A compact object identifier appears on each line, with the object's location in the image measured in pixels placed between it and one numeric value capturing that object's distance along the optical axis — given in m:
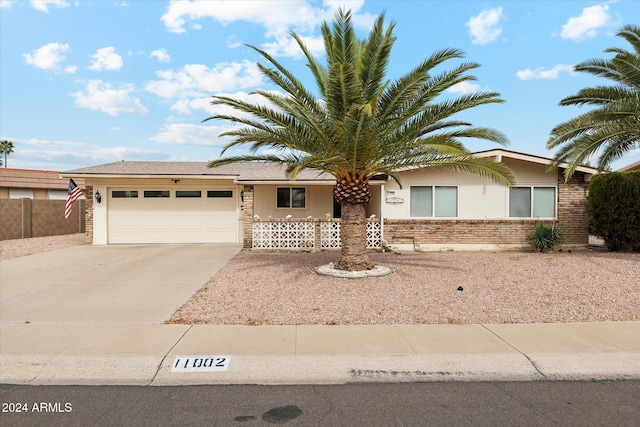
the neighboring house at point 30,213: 17.56
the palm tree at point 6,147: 56.00
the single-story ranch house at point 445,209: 14.54
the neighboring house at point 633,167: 23.38
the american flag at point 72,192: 16.45
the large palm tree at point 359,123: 8.53
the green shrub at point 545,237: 13.94
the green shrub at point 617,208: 13.16
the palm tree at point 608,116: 11.52
